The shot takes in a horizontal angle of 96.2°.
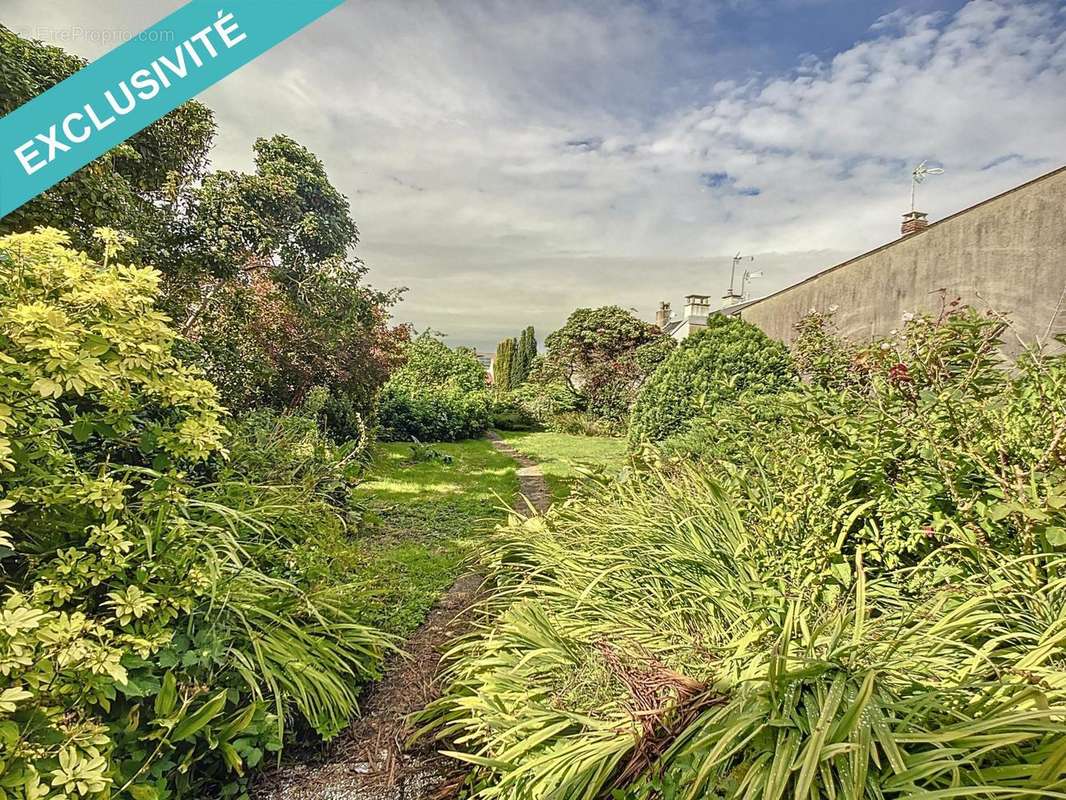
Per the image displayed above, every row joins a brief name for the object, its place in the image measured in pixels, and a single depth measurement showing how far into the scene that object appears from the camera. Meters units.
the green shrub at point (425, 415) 10.89
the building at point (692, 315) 17.12
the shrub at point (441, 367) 14.25
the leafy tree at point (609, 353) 14.05
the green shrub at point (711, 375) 4.29
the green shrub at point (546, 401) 15.61
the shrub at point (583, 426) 13.66
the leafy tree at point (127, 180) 3.69
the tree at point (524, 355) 21.00
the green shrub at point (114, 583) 1.26
